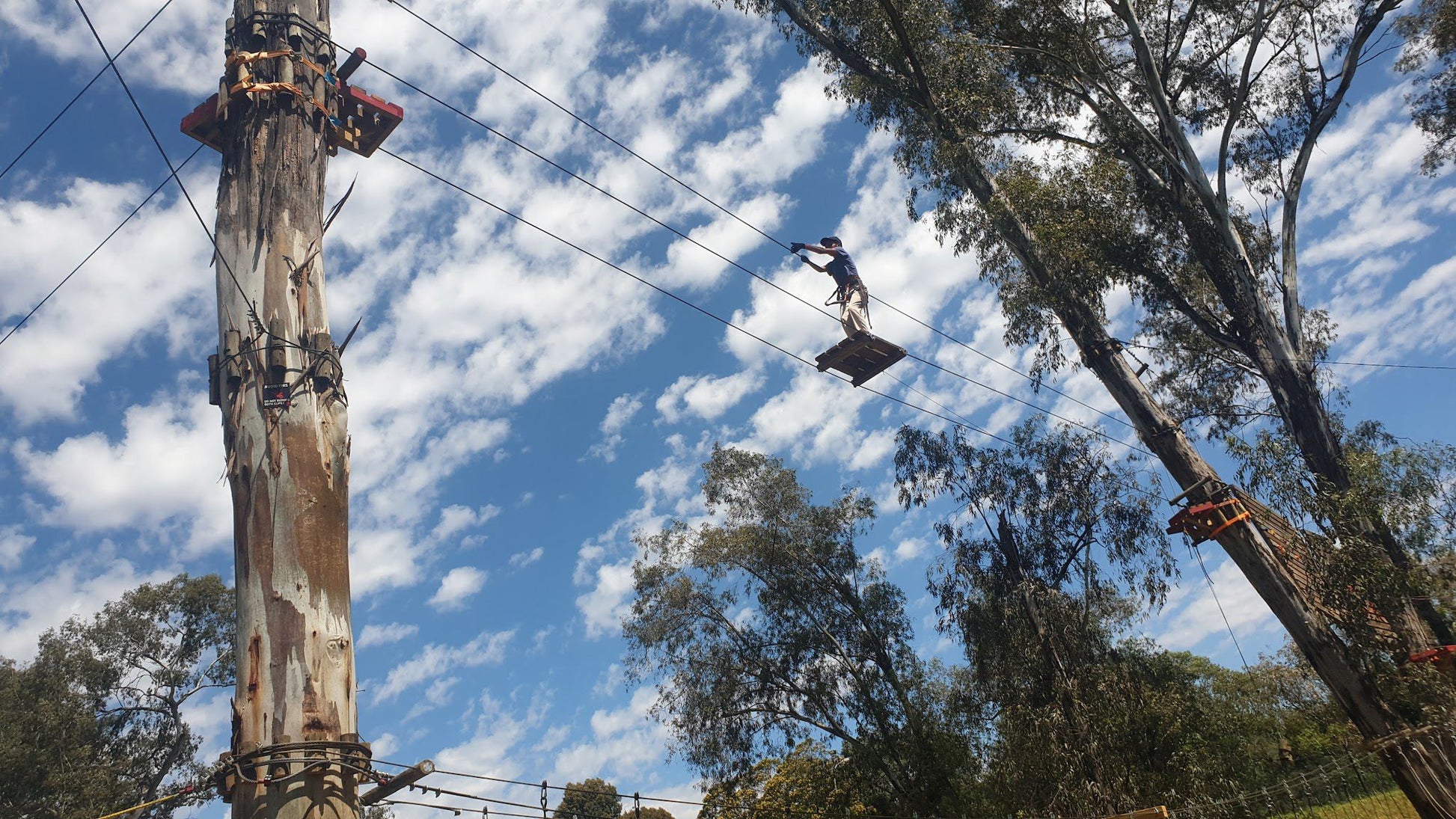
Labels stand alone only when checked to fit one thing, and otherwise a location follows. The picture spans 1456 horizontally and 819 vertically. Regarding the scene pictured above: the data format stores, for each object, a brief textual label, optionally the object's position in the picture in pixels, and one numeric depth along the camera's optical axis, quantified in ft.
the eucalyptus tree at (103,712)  77.56
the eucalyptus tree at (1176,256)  33.78
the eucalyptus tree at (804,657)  59.67
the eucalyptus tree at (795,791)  62.28
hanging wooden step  31.30
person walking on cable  32.58
